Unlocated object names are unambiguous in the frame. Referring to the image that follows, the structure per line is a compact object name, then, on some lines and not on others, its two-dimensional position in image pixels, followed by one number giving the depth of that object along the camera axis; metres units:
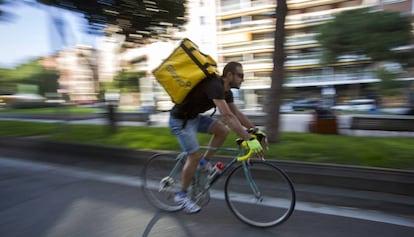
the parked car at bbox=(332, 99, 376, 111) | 30.03
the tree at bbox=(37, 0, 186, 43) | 9.51
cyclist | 3.59
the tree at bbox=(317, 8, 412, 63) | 21.52
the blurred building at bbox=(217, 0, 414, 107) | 36.72
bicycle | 3.75
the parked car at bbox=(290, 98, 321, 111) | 30.61
